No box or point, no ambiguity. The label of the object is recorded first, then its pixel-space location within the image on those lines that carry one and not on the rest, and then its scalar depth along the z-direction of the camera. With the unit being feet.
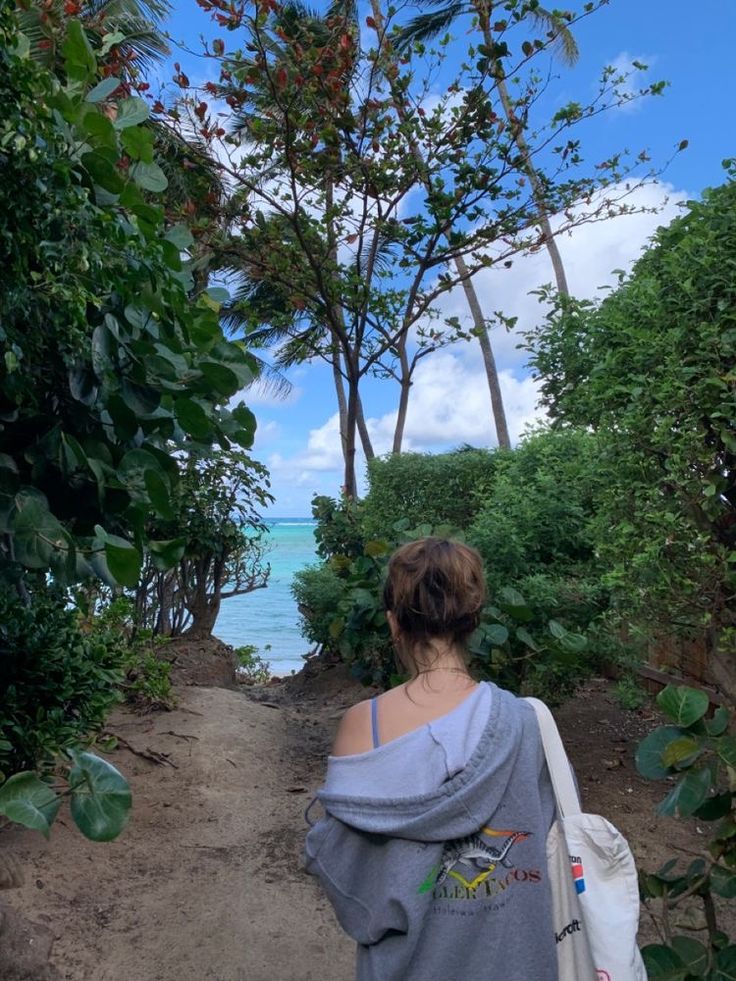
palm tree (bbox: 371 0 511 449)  49.89
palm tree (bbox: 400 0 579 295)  26.96
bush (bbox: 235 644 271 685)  37.23
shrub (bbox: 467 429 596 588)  17.39
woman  5.61
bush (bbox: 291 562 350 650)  24.74
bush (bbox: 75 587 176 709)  20.15
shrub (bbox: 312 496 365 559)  31.48
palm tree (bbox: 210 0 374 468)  29.14
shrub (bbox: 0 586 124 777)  9.57
